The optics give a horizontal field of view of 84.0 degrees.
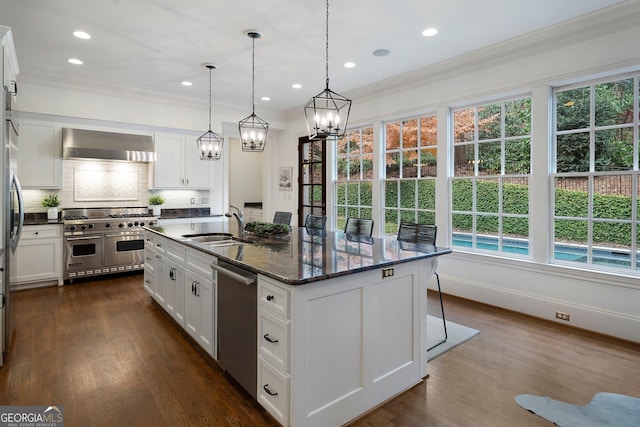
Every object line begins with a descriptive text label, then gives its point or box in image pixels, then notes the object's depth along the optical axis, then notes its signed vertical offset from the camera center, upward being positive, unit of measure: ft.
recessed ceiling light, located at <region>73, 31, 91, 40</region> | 11.91 +6.05
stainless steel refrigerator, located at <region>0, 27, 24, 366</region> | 8.98 +0.19
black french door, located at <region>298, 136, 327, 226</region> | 21.63 +2.23
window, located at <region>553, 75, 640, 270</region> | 10.81 +1.27
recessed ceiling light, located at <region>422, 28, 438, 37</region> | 11.64 +6.05
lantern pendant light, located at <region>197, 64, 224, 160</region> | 14.51 +2.72
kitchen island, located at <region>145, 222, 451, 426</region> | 6.03 -2.08
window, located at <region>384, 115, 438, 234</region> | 16.15 +2.02
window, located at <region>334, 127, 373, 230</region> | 18.97 +2.09
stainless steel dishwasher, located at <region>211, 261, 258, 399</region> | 6.93 -2.32
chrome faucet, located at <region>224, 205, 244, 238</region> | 11.68 -0.27
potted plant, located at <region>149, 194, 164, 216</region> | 19.81 +0.54
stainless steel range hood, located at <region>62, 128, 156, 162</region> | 16.96 +3.37
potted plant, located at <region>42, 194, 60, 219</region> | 16.92 +0.37
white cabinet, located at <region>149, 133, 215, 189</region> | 19.77 +2.76
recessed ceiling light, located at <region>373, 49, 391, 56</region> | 13.43 +6.19
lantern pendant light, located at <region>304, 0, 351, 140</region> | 9.12 +2.35
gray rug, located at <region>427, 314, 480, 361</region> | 9.78 -3.68
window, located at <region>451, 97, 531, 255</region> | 13.28 +1.49
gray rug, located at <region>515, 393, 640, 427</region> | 6.67 -3.89
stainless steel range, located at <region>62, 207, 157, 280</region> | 16.67 -1.37
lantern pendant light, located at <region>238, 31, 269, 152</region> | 12.35 +2.68
